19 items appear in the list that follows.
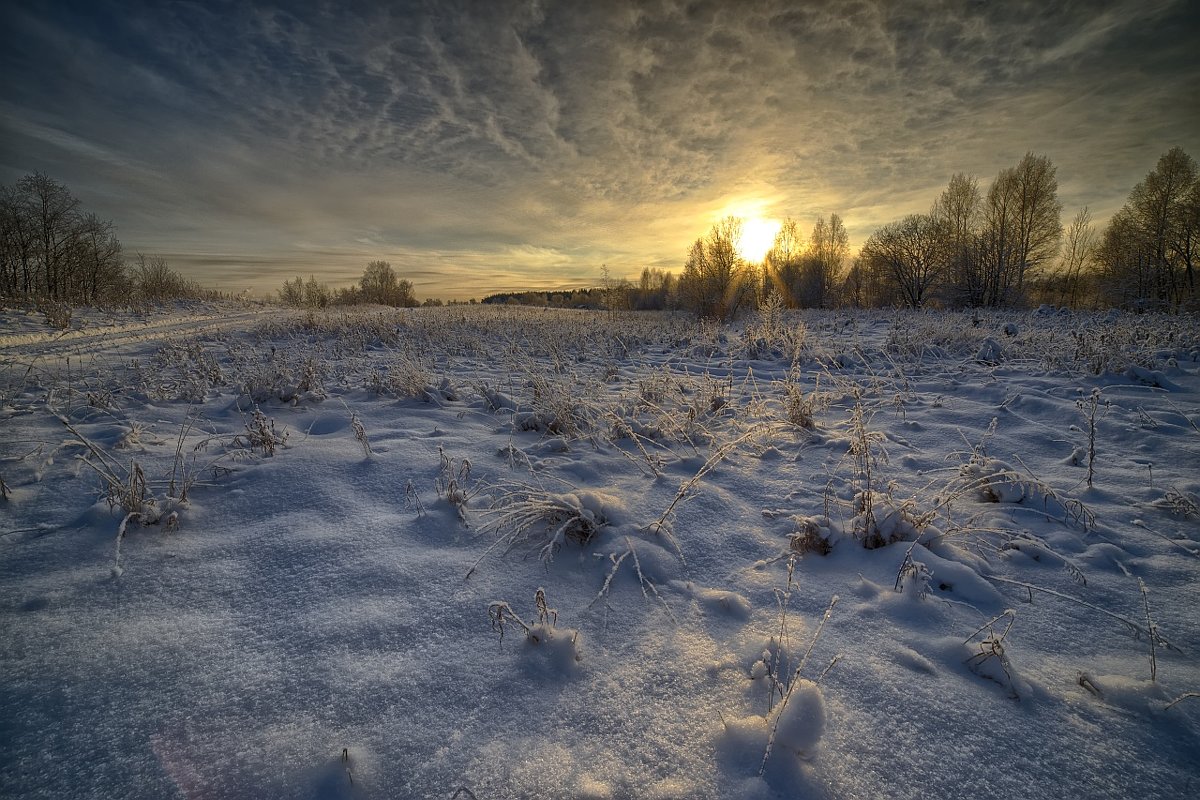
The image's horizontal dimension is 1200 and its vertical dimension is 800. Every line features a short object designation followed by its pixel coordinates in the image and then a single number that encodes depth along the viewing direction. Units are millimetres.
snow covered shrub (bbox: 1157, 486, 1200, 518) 2312
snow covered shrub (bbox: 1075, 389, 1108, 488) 2559
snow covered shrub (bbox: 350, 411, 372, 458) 3033
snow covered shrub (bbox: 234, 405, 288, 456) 2959
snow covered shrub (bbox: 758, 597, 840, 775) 1168
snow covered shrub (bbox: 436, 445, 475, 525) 2420
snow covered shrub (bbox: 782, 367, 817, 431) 3727
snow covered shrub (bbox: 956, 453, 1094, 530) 2361
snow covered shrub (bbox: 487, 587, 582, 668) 1470
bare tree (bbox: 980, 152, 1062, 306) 25797
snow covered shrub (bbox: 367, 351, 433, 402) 4598
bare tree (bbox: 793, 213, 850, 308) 39500
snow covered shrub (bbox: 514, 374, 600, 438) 3670
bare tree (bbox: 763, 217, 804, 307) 39562
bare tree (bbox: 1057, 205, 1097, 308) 31305
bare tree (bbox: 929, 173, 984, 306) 27516
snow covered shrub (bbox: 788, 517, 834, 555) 2145
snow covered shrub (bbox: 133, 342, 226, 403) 4301
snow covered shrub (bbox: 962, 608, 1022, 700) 1385
